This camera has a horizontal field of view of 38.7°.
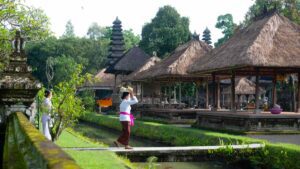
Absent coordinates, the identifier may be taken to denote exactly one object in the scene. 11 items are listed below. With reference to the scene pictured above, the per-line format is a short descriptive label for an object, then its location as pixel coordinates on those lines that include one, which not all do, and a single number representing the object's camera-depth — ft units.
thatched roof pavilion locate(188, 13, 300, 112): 57.26
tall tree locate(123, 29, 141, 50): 276.27
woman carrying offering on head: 36.40
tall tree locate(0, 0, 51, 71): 50.49
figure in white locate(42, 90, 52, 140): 37.78
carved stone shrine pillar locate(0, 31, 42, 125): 22.91
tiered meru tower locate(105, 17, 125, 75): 175.83
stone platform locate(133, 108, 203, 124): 82.28
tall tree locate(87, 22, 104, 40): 358.64
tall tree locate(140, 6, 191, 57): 159.33
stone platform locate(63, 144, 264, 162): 39.52
